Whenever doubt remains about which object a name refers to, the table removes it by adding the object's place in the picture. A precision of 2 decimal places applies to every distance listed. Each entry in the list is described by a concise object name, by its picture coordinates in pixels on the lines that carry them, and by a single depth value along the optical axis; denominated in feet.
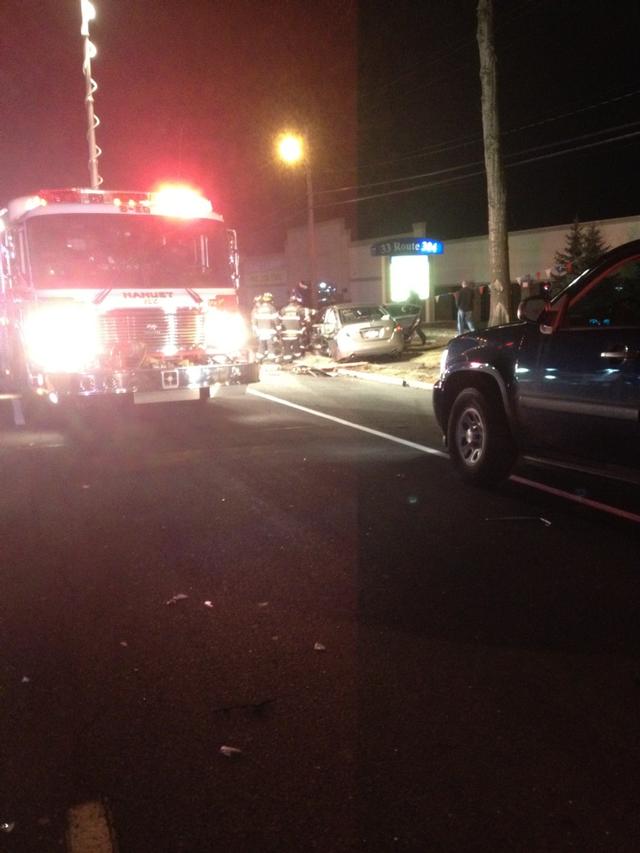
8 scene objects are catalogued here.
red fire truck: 36.88
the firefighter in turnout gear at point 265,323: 74.08
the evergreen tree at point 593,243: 82.51
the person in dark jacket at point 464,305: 73.94
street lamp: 86.89
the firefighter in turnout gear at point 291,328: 76.43
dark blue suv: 20.18
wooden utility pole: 55.42
